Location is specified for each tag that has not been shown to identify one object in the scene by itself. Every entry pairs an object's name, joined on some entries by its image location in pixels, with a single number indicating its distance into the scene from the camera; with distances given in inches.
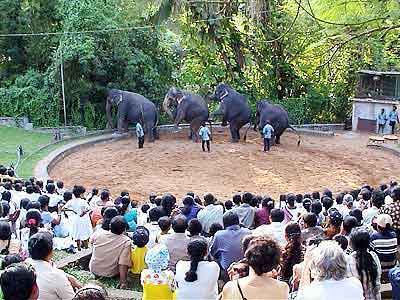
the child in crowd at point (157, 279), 223.5
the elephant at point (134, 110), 811.4
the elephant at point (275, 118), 792.9
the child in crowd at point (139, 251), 285.4
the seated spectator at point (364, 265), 227.1
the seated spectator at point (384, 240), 272.4
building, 908.0
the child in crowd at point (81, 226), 362.6
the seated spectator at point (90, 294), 152.2
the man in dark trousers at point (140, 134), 748.6
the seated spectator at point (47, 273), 193.6
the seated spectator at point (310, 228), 280.9
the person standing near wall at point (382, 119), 885.8
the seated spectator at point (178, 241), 280.4
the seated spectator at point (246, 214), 355.6
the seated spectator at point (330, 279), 175.9
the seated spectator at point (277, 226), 289.0
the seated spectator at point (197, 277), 219.1
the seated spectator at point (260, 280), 176.4
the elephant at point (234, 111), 813.9
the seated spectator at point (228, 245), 277.3
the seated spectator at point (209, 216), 350.7
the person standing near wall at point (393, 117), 880.9
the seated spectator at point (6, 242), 257.6
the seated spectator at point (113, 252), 285.3
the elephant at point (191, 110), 805.9
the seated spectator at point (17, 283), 155.3
